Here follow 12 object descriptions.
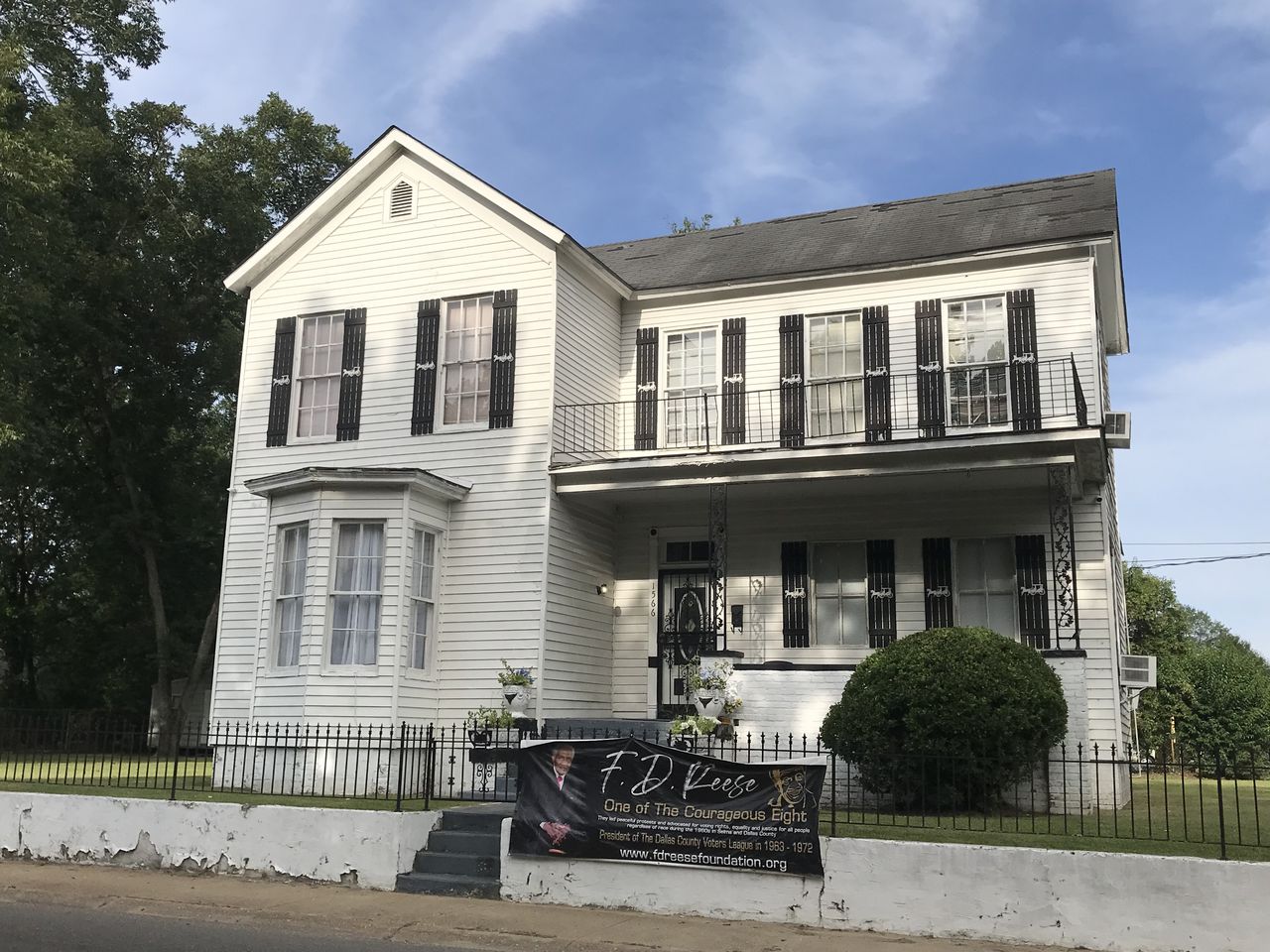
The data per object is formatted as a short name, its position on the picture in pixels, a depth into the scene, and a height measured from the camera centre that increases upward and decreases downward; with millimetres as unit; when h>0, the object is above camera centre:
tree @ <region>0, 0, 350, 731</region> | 24594 +7961
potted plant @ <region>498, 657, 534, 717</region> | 14644 +113
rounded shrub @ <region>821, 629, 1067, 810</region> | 11469 -87
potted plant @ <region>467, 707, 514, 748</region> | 14375 -302
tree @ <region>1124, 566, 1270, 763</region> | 24547 +144
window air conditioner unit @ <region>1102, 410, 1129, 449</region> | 14852 +3624
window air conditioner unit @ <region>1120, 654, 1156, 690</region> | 15320 +518
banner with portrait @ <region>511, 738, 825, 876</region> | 9336 -880
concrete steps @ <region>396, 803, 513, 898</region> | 10117 -1429
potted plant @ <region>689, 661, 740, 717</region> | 13844 +151
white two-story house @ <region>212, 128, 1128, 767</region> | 14727 +3148
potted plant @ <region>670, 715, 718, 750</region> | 13133 -292
